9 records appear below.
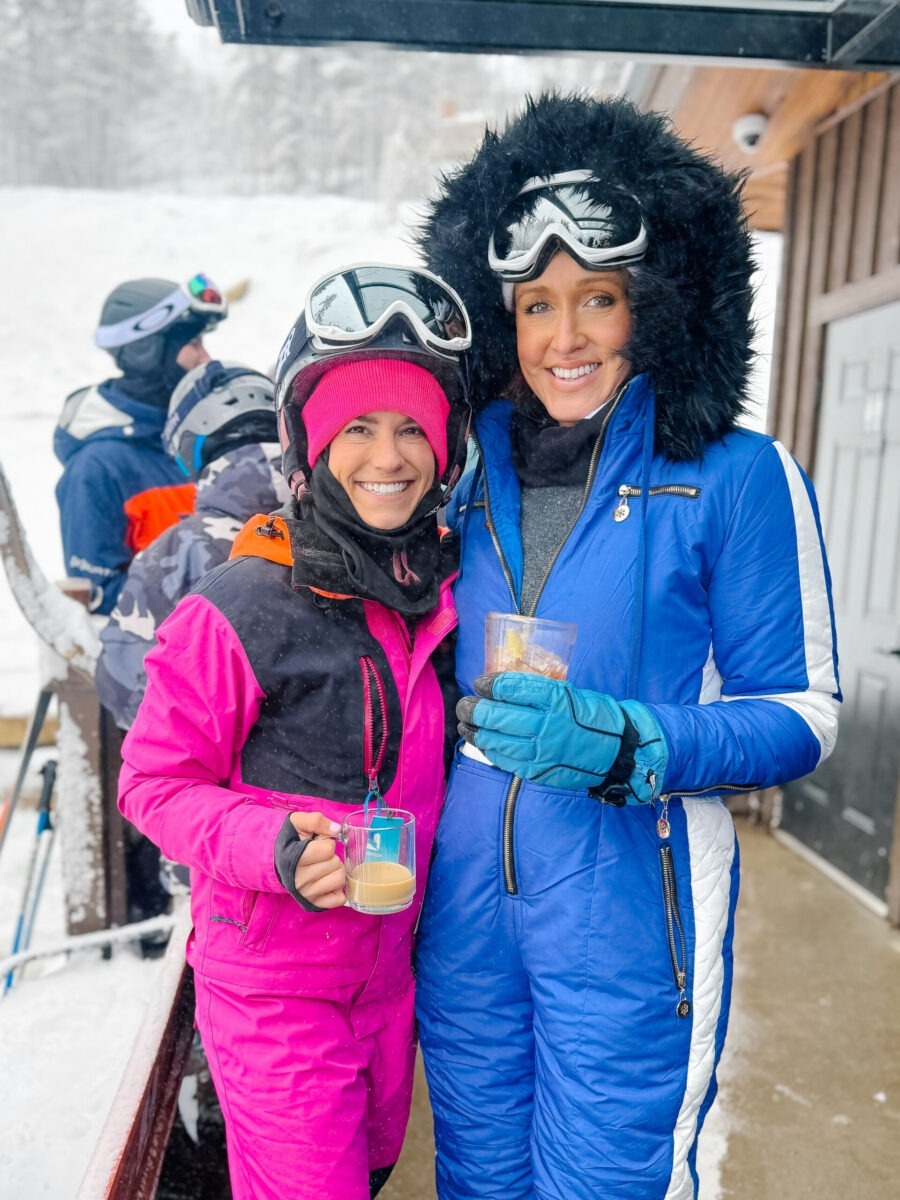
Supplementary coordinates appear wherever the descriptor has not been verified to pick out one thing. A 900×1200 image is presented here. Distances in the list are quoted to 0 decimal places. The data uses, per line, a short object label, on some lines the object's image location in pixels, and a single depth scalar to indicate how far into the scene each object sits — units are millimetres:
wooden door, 4668
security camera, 5273
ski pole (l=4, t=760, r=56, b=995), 3352
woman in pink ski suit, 1643
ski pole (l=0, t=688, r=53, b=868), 3332
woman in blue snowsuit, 1631
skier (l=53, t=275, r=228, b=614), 3773
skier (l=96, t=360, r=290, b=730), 2494
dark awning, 2627
